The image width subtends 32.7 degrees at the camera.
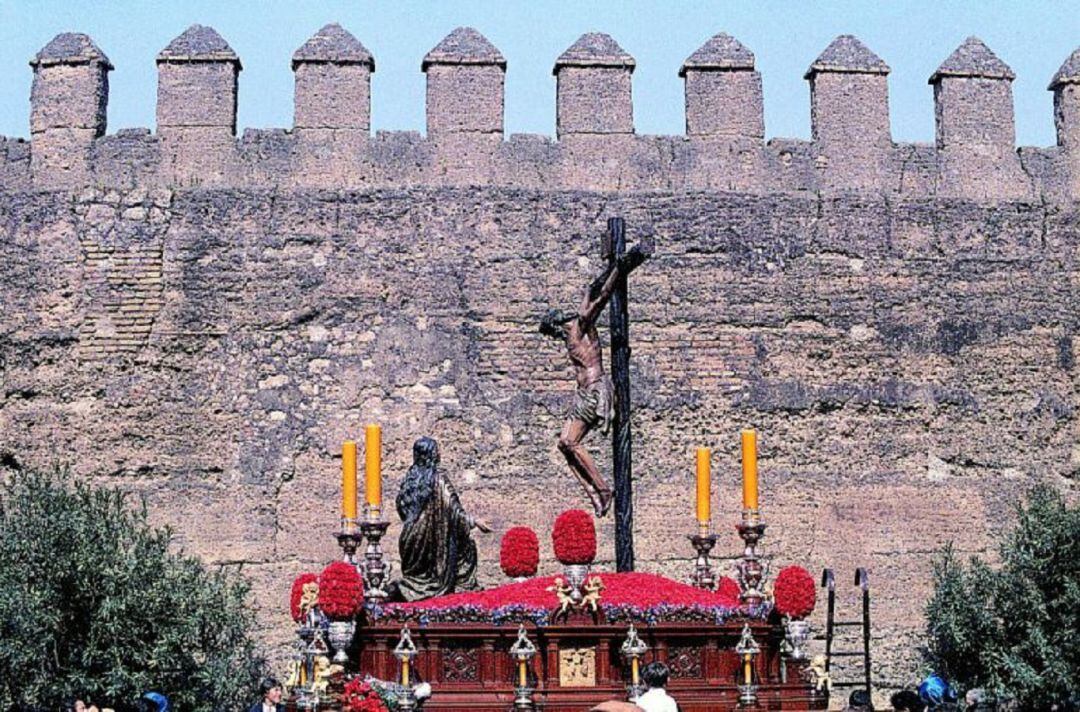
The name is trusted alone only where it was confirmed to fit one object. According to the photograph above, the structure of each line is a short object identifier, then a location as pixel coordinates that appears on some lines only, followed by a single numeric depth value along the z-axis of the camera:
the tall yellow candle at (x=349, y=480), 12.30
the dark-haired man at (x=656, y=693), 9.52
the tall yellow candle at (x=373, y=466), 12.24
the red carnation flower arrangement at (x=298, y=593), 12.18
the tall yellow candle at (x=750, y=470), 13.30
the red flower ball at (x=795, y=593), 12.20
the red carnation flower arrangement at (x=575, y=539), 11.77
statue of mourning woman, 12.94
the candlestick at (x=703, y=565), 13.92
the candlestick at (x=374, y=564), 12.02
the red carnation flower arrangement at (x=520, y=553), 13.89
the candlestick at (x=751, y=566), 12.59
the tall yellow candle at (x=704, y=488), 13.89
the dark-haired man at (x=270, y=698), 12.86
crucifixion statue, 13.75
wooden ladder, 16.11
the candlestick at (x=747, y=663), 11.77
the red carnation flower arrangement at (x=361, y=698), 10.88
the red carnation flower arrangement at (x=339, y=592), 11.27
